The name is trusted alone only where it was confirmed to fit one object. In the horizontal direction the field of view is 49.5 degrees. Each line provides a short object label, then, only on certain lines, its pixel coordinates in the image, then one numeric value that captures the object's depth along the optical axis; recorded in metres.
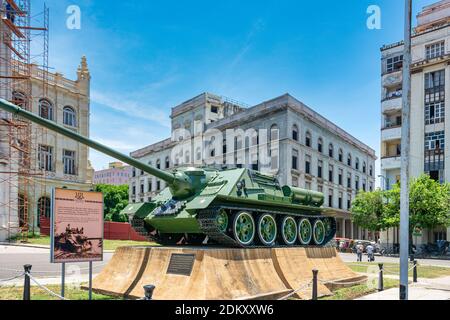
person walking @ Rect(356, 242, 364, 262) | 28.69
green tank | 12.36
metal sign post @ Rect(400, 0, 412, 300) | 10.28
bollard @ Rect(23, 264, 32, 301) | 9.32
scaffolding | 35.47
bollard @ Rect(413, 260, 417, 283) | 16.40
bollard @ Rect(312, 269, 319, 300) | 10.81
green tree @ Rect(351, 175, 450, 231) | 36.97
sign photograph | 9.48
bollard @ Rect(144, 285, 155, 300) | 7.17
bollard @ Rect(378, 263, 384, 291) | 13.84
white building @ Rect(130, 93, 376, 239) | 48.00
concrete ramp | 10.34
